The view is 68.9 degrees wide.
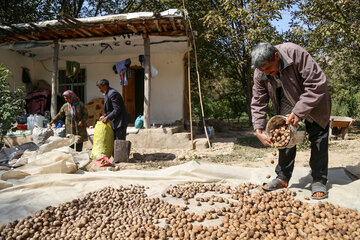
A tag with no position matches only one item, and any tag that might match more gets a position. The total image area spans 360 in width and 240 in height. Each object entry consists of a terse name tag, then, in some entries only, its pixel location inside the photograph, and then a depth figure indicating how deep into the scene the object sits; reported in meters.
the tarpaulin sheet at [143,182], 2.50
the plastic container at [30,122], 7.27
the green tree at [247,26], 7.27
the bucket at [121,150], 4.84
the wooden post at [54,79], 7.38
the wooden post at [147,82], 6.77
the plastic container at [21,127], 7.20
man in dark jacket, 4.77
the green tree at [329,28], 6.61
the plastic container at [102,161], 4.30
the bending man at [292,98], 2.36
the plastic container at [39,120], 7.29
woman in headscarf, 5.30
